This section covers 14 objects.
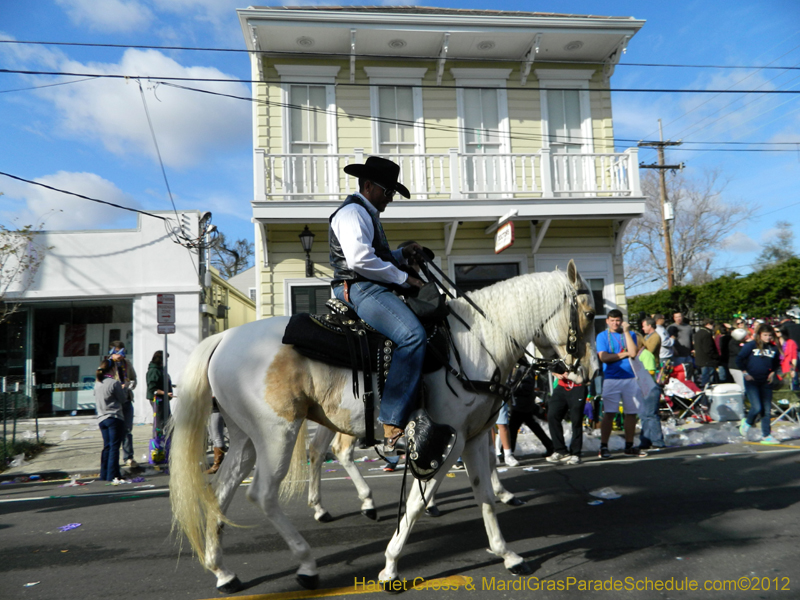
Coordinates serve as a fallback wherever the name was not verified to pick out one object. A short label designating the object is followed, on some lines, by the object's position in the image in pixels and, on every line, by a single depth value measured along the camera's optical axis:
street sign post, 9.68
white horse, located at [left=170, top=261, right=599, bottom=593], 3.61
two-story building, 12.38
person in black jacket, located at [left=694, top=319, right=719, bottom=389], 12.34
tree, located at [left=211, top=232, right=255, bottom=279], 38.97
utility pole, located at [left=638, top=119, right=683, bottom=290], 25.53
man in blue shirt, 7.95
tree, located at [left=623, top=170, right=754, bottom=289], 34.22
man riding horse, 3.44
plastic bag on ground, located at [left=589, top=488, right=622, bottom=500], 5.58
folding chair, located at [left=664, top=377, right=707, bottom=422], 10.59
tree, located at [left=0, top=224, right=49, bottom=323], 13.32
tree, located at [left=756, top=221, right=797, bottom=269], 39.81
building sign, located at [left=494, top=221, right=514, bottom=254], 11.49
